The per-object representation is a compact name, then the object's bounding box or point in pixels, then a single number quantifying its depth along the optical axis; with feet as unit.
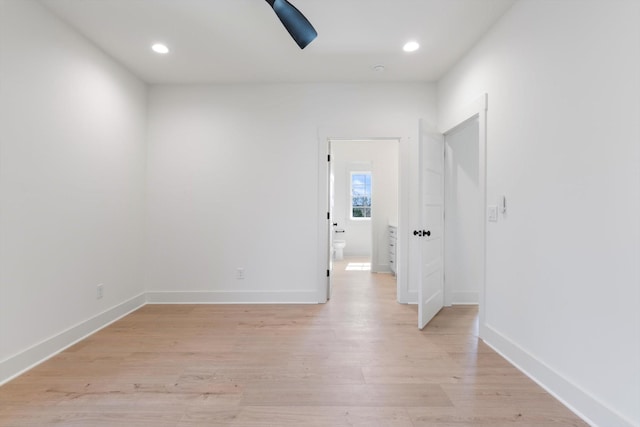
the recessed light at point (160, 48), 9.50
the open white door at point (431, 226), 9.84
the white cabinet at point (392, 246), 17.84
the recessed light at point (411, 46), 9.37
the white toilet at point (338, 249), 23.50
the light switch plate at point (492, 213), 8.34
